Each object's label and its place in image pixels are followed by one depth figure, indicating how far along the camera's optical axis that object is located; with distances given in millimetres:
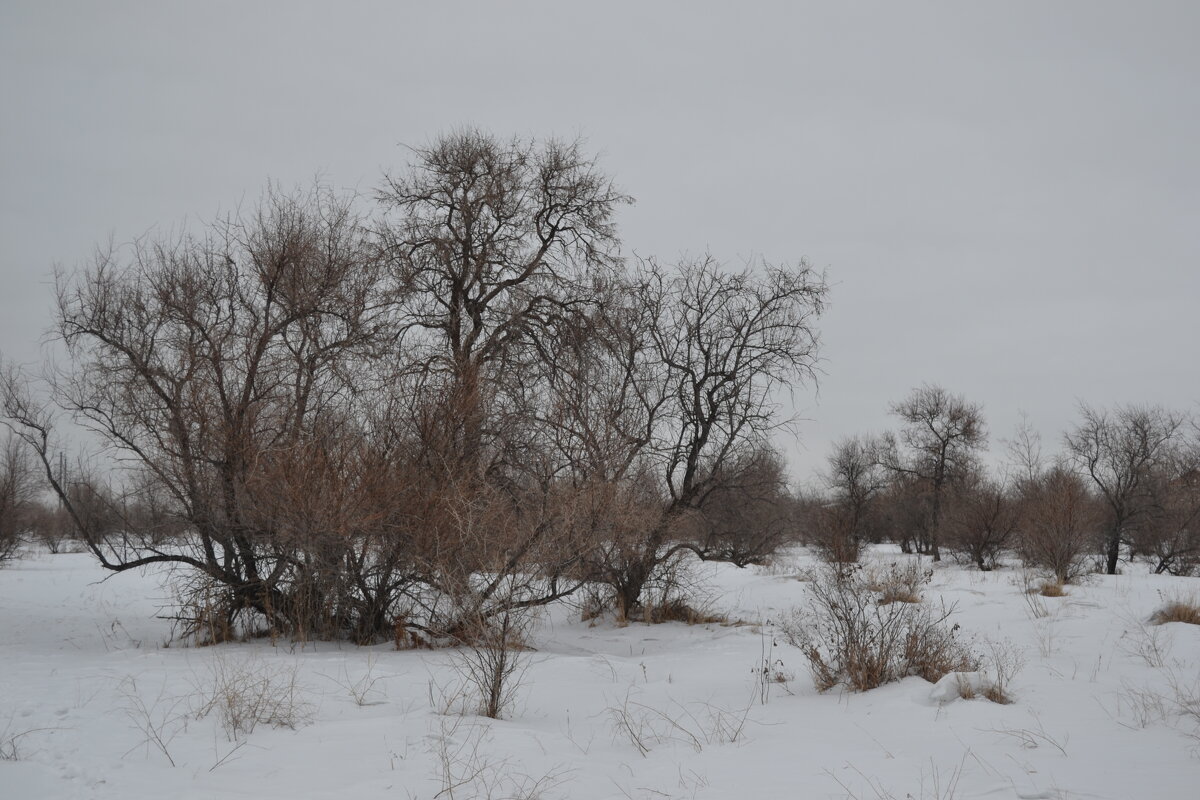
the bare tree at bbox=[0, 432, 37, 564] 24094
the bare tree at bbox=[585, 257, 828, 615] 14406
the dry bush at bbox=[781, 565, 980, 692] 6887
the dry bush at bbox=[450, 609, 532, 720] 6281
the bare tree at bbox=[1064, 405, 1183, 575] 25297
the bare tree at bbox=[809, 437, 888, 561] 40438
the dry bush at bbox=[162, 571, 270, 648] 10078
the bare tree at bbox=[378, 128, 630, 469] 13219
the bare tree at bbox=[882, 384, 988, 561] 36250
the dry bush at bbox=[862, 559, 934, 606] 7398
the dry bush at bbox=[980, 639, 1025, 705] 6012
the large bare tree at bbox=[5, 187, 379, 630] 10156
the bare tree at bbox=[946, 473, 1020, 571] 24562
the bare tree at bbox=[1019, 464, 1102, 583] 16453
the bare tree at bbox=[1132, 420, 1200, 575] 22078
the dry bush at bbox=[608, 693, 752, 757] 5703
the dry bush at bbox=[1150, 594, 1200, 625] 9664
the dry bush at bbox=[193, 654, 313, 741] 5625
